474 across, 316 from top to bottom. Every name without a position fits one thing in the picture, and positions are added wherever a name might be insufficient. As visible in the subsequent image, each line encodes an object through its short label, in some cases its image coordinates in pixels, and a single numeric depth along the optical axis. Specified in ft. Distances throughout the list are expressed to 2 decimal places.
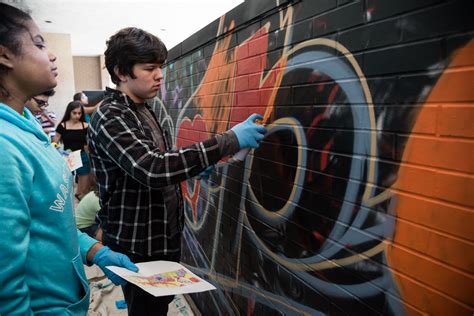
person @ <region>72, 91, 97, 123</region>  22.43
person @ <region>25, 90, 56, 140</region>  18.47
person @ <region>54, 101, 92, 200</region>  19.80
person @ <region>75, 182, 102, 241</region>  10.85
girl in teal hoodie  3.25
